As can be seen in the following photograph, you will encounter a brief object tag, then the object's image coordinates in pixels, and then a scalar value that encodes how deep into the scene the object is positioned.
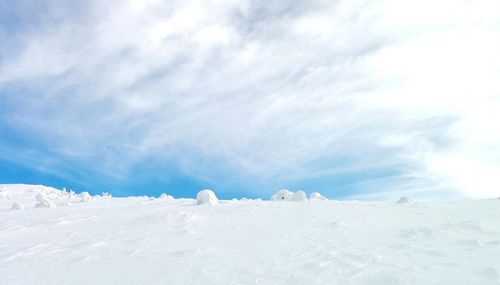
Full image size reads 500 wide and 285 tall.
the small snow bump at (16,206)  13.46
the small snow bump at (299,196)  12.78
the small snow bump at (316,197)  13.01
